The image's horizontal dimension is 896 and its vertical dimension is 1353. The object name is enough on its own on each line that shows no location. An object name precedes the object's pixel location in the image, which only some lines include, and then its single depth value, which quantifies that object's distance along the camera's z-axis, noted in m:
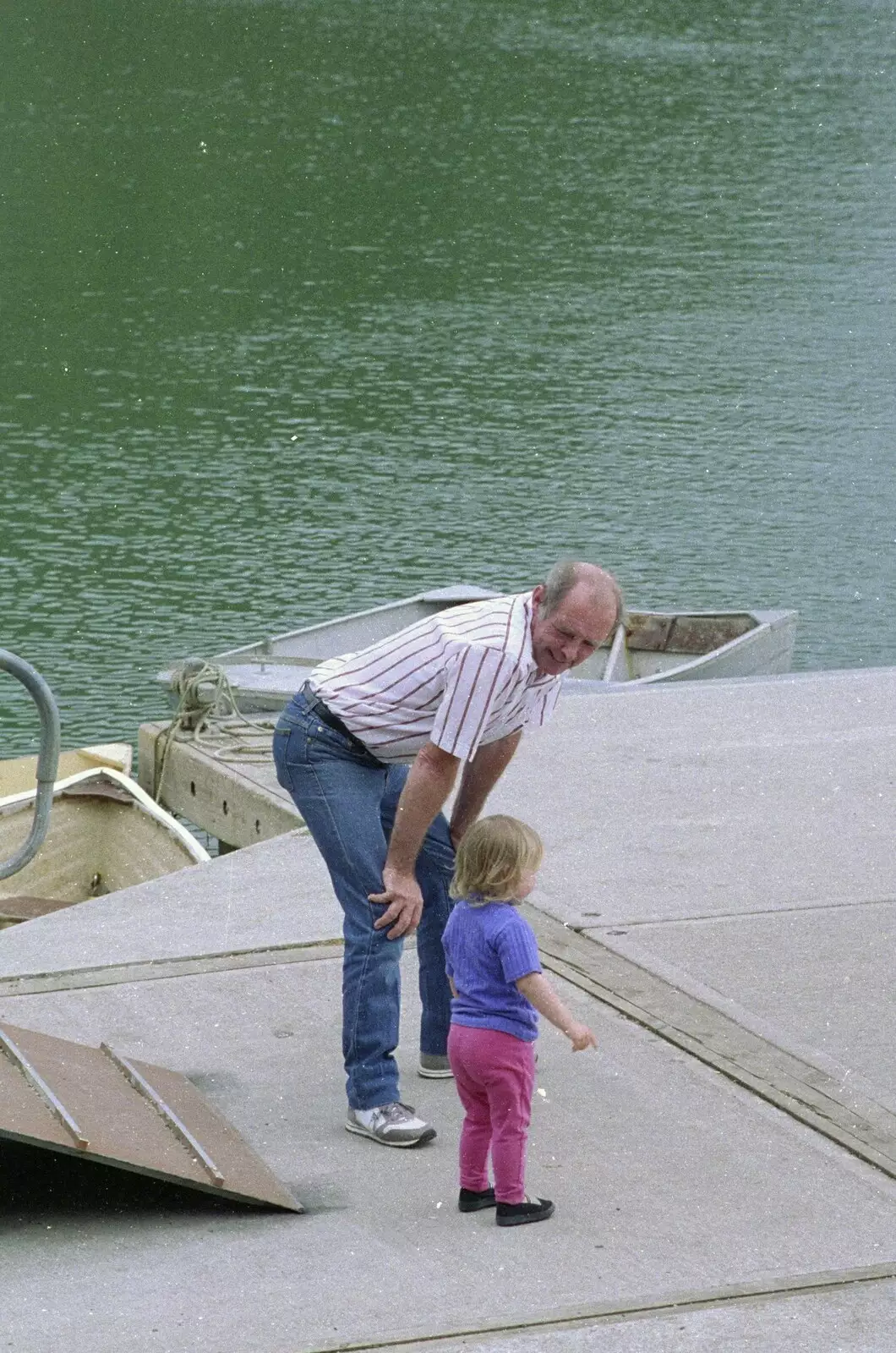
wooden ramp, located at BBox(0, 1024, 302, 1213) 9.08
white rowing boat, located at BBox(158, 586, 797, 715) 27.16
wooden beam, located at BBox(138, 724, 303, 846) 17.83
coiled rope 20.87
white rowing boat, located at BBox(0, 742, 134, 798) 21.97
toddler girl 9.26
